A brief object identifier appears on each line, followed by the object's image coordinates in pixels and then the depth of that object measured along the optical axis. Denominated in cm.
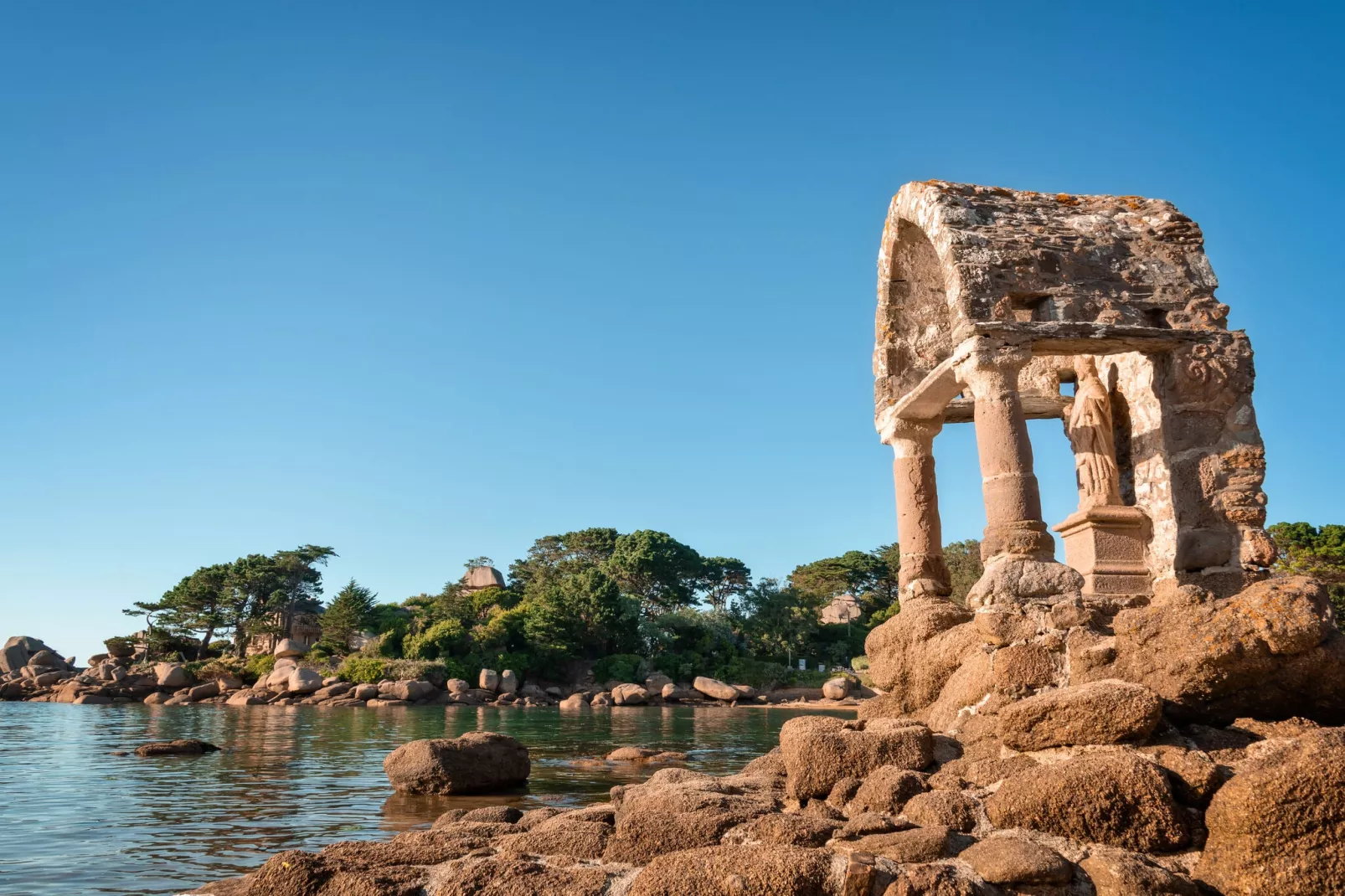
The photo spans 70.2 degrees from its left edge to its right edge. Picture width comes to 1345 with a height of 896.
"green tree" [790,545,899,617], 6556
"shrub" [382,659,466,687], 4575
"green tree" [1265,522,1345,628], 3041
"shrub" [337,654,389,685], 4597
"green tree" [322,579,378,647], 5322
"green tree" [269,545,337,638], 5984
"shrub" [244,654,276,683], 4928
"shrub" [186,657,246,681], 4938
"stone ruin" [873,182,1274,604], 890
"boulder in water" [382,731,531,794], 1265
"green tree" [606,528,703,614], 6519
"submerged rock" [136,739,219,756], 1814
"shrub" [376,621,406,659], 4941
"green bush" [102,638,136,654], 5969
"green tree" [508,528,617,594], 7100
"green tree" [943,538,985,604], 3750
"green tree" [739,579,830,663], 5634
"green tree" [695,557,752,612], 7138
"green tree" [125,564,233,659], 5919
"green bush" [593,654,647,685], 5056
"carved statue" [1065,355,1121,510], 998
